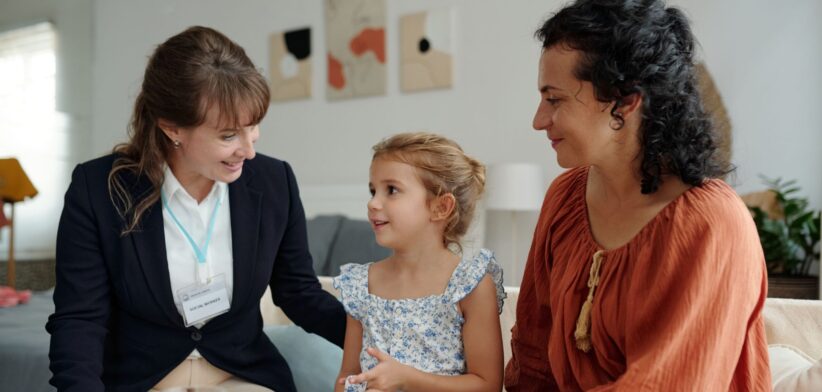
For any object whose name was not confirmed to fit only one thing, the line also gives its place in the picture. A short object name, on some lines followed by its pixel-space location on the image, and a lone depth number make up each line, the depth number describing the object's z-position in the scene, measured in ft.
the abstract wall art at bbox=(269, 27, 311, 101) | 16.93
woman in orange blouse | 3.56
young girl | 4.95
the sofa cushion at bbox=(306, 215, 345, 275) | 12.80
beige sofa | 4.95
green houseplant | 10.59
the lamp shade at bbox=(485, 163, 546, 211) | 12.73
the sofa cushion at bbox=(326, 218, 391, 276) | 12.46
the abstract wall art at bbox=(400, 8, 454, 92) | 14.85
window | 18.50
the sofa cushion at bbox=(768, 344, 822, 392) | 4.10
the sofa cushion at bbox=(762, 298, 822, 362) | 4.95
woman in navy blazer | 4.92
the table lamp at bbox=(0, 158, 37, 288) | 16.21
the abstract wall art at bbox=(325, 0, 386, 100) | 15.80
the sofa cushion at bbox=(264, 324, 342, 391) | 6.34
